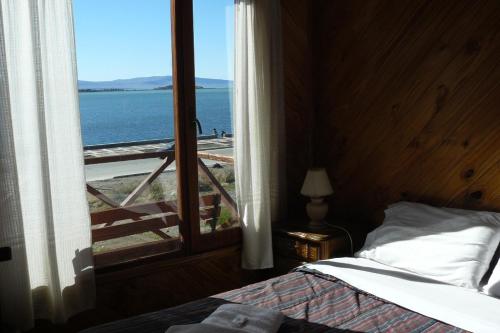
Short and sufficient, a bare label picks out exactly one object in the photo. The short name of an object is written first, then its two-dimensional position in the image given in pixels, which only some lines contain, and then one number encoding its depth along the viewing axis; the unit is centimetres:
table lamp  315
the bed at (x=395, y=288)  194
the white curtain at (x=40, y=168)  225
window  262
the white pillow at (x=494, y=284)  216
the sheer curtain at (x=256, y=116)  303
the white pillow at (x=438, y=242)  233
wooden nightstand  298
